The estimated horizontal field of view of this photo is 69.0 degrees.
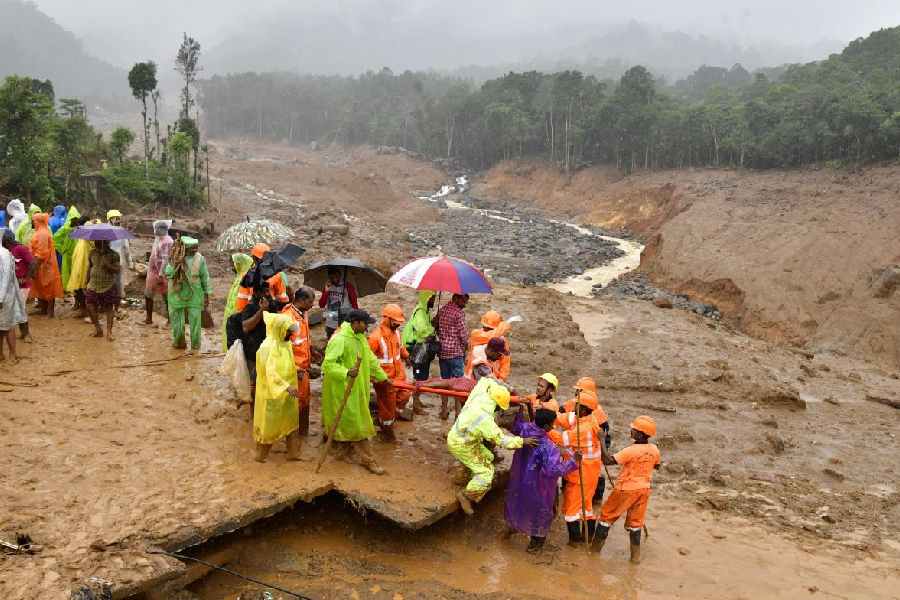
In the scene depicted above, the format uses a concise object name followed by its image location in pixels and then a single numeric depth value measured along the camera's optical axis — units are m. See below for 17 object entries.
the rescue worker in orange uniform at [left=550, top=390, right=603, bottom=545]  5.52
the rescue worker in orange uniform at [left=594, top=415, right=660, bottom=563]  5.31
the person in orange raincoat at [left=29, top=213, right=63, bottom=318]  8.88
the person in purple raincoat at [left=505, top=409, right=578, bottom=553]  5.25
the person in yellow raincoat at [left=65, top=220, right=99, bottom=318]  8.90
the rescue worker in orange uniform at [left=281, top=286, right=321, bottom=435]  5.83
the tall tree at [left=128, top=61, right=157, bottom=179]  27.95
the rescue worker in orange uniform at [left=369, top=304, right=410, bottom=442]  6.39
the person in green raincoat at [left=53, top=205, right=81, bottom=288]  9.40
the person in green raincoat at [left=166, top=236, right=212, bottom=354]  7.89
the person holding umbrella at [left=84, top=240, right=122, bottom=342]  8.37
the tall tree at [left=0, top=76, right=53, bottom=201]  16.89
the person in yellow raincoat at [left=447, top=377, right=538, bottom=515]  5.29
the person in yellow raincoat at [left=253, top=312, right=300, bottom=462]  5.42
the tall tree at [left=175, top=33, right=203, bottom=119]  38.34
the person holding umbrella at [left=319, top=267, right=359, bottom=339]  7.45
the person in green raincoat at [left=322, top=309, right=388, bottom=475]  5.58
